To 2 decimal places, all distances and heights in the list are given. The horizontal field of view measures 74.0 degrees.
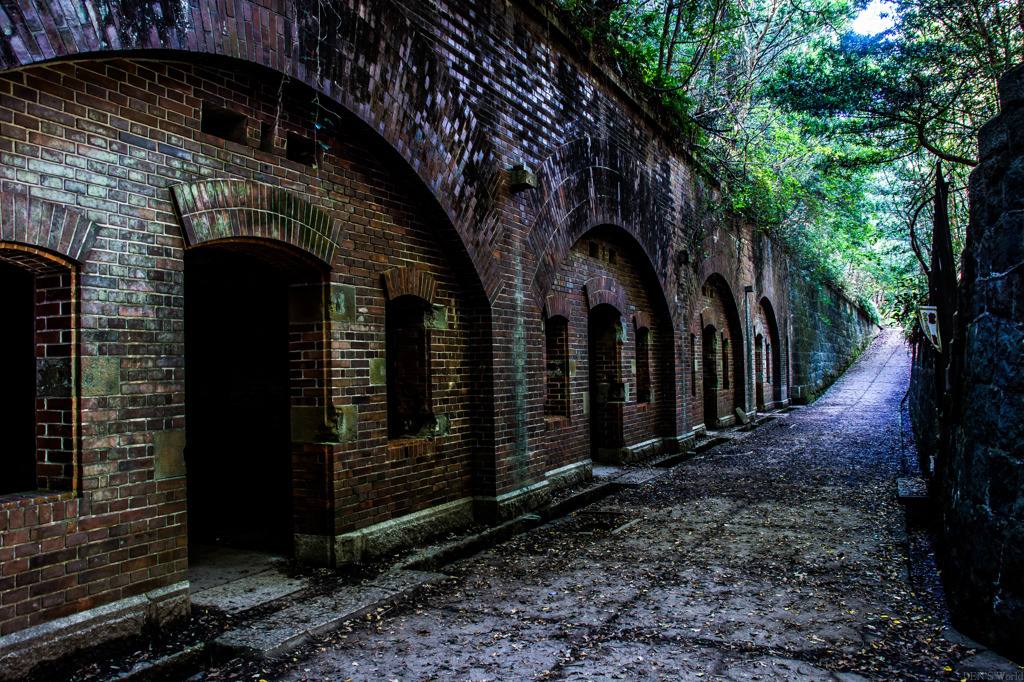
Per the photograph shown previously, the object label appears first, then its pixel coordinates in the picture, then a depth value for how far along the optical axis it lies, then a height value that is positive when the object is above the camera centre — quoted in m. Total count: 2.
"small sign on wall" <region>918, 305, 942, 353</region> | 6.70 +0.23
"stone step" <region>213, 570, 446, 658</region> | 3.94 -1.62
